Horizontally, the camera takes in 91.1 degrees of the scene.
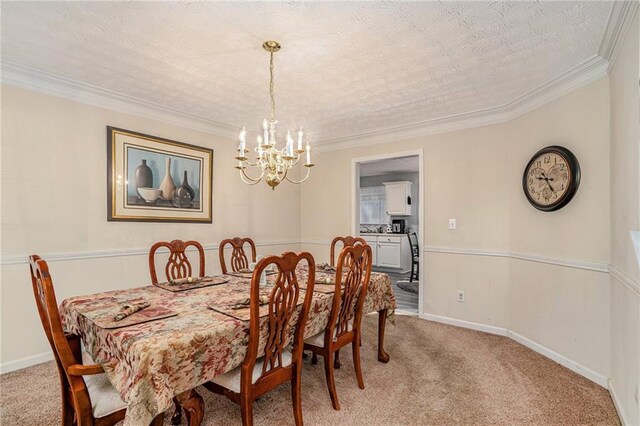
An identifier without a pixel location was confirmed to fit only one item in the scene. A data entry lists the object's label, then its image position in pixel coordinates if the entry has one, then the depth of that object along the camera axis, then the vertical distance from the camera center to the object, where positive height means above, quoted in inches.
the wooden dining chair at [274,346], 58.0 -26.8
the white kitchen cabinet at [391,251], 282.2 -34.3
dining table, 47.1 -21.9
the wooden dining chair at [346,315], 78.9 -27.5
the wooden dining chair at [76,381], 49.3 -29.2
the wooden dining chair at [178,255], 105.7 -14.9
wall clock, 99.3 +11.8
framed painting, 119.6 +14.4
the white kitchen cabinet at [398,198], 294.4 +14.5
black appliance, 295.6 -12.3
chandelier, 85.5 +16.9
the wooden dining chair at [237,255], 123.9 -16.9
